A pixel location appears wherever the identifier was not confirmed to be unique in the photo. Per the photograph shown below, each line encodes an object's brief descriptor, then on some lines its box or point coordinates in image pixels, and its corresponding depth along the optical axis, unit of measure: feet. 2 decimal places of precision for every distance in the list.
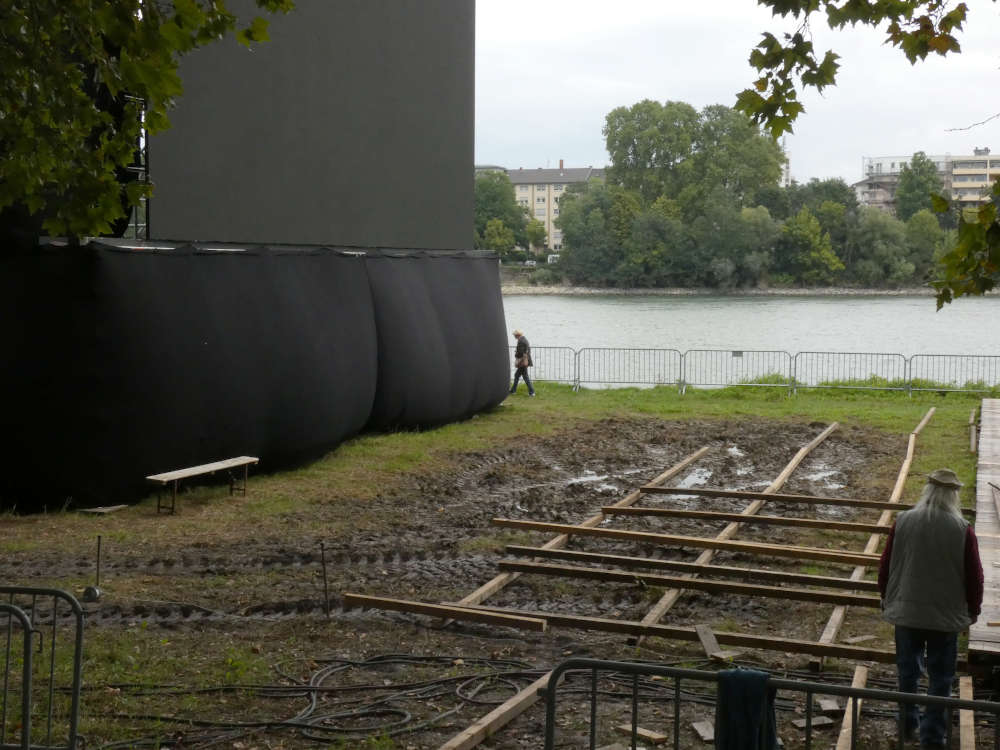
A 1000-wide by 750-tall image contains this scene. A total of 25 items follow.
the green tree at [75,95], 23.76
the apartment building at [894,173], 478.59
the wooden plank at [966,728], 21.25
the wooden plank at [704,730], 22.88
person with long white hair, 22.41
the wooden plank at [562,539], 33.81
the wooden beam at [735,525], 31.65
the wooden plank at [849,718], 21.54
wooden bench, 45.25
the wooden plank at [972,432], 63.73
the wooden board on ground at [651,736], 22.68
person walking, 89.86
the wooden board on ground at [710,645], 27.71
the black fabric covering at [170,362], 44.21
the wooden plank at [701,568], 33.91
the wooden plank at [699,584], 32.17
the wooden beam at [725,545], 37.09
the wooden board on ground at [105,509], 44.95
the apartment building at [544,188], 595.47
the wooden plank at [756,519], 41.78
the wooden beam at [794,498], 45.57
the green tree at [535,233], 388.98
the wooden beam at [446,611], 30.48
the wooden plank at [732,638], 27.12
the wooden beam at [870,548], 29.33
